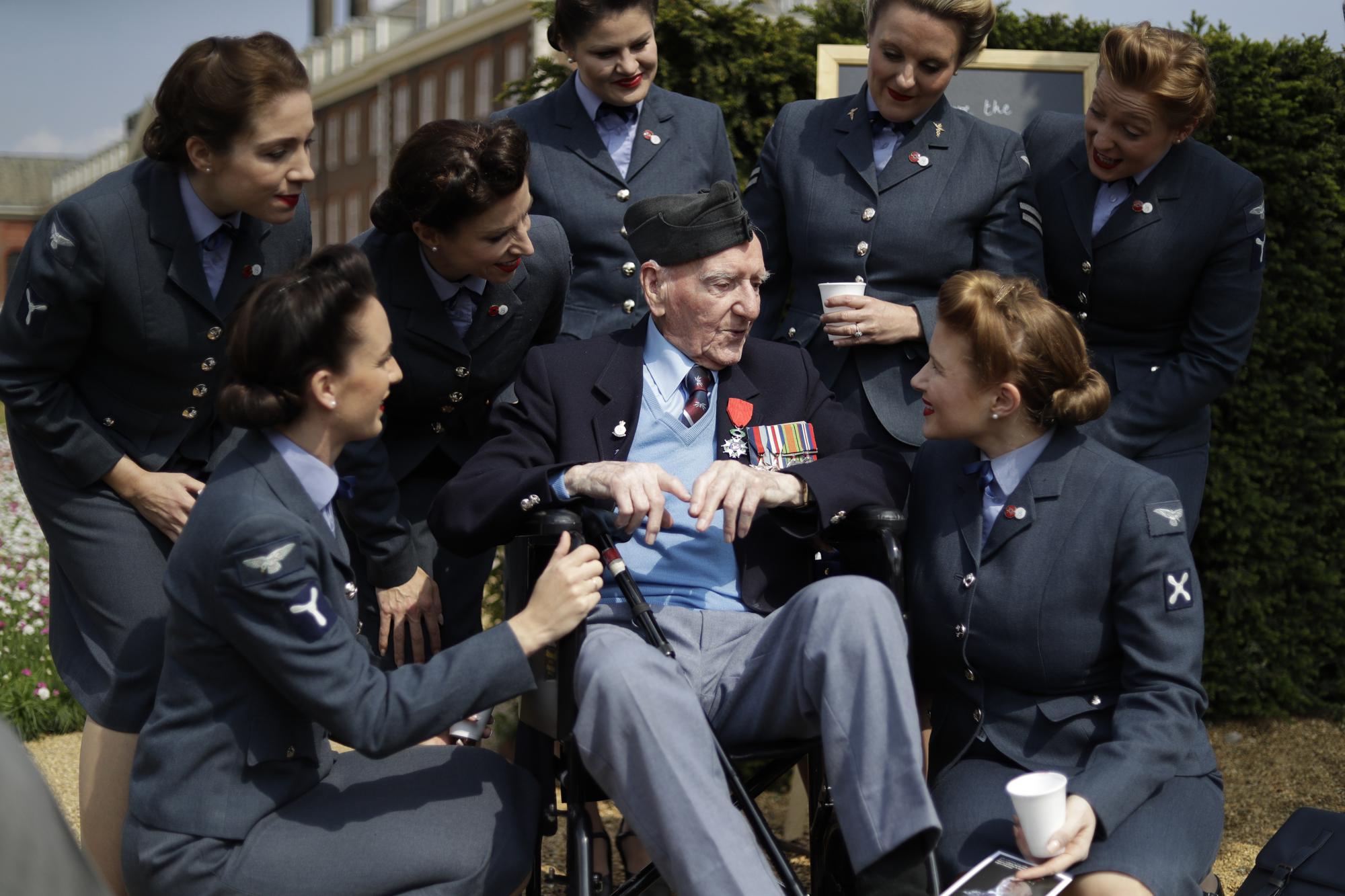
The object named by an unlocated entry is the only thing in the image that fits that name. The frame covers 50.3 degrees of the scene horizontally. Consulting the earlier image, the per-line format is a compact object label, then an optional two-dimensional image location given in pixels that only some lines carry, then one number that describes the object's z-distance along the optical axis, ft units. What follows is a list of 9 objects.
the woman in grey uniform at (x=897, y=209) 11.90
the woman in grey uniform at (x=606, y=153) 12.71
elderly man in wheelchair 8.44
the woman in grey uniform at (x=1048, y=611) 9.19
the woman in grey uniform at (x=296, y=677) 8.25
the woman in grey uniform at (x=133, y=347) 10.00
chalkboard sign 16.84
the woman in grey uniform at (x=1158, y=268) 12.35
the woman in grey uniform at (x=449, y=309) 10.89
